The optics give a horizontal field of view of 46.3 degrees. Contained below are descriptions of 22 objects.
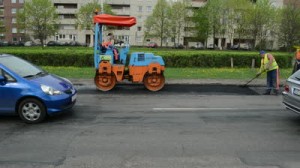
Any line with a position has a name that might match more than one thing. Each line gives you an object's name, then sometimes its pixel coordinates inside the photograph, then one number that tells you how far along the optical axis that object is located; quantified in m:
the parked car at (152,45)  73.88
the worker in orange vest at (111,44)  12.73
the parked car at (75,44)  79.00
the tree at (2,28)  71.69
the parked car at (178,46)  75.74
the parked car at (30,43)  76.88
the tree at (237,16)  64.75
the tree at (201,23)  69.50
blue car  7.77
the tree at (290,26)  56.38
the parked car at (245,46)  69.20
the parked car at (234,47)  73.94
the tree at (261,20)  61.31
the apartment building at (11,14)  94.06
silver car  7.70
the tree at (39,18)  65.38
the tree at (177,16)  71.00
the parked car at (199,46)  77.56
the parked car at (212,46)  76.09
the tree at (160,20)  71.19
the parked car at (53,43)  75.74
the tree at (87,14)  69.06
